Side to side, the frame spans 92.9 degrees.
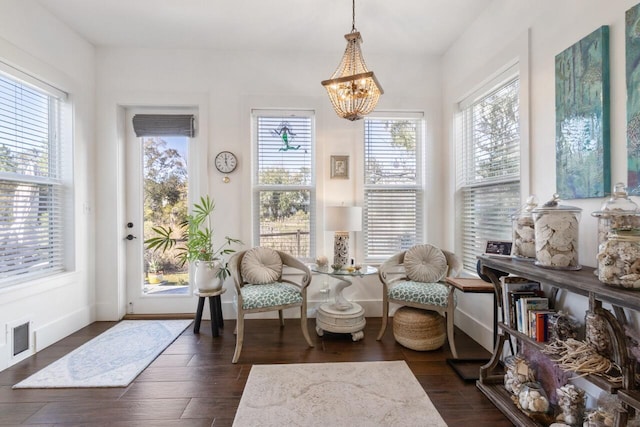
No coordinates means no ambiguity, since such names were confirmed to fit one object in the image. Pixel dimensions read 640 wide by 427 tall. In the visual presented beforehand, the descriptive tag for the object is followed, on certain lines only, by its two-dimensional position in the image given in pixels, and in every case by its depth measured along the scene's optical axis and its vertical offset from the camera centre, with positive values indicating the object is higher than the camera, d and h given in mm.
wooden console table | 1226 -531
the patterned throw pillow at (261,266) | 2891 -528
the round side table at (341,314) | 2809 -960
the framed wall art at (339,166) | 3447 +518
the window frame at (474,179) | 2340 +358
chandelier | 2131 +888
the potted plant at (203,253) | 2936 -403
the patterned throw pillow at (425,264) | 2943 -516
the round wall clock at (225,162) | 3379 +561
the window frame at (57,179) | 2772 +319
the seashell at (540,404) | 1689 -1082
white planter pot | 2928 -606
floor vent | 2431 -1015
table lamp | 2922 -101
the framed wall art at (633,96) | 1458 +552
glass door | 3480 +33
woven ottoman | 2621 -1034
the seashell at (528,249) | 1909 -246
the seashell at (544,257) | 1681 -260
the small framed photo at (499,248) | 2108 -268
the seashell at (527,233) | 1919 -146
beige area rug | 1775 -1208
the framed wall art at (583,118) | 1614 +526
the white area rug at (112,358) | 2170 -1191
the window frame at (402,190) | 3543 +250
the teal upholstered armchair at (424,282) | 2609 -677
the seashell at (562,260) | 1638 -268
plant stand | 2941 -955
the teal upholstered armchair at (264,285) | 2551 -680
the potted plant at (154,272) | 3512 -684
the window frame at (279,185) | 3461 +422
